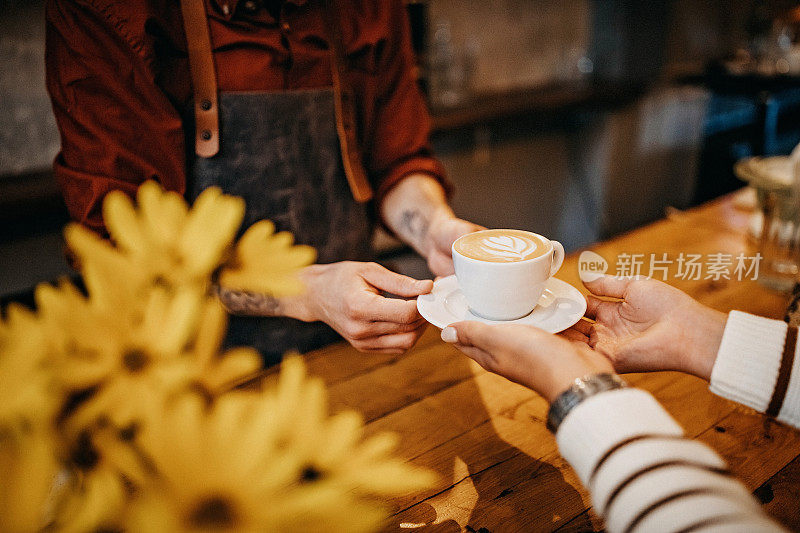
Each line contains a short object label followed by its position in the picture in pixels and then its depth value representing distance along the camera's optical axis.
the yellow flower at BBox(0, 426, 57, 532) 0.28
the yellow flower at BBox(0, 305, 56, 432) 0.29
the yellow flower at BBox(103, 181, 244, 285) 0.33
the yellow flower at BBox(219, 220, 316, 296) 0.39
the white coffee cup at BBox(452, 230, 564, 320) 0.87
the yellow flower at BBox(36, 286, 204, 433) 0.32
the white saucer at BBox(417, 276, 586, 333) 0.90
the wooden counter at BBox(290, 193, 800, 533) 0.72
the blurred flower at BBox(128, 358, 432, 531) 0.29
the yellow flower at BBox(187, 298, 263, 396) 0.34
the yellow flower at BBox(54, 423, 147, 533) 0.29
